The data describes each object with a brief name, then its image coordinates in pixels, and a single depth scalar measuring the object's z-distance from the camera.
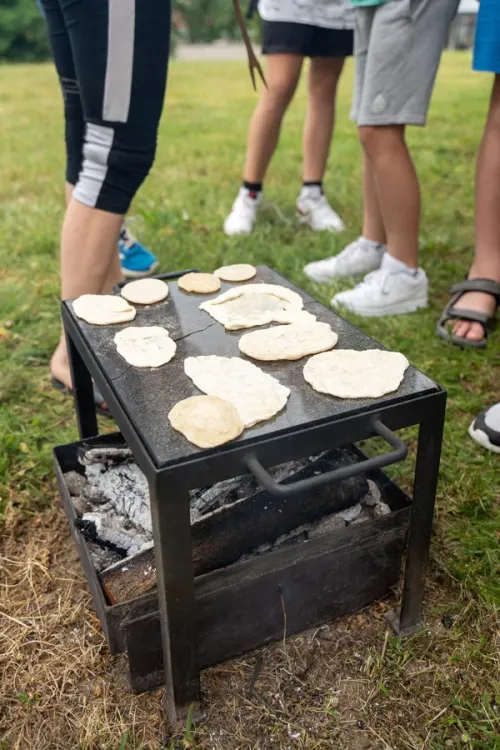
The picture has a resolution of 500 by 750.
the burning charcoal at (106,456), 1.53
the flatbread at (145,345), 1.22
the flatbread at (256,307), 1.38
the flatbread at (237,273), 1.61
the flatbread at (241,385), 1.06
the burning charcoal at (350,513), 1.39
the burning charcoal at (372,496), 1.43
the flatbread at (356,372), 1.12
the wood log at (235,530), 1.25
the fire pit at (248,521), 1.00
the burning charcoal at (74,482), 1.55
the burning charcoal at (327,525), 1.36
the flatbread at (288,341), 1.24
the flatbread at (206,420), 0.98
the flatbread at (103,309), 1.38
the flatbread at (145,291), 1.49
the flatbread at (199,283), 1.54
